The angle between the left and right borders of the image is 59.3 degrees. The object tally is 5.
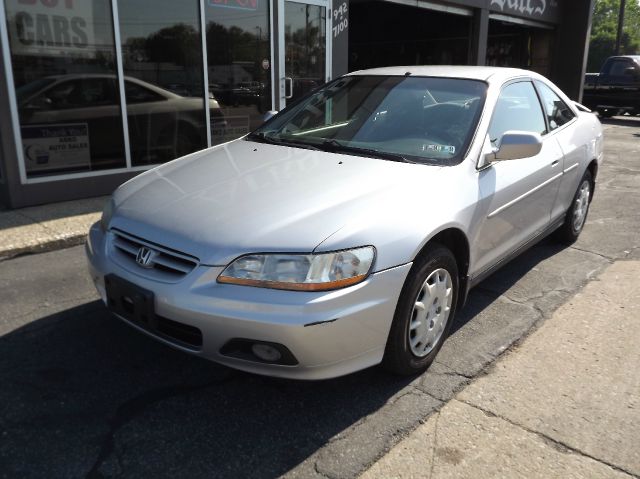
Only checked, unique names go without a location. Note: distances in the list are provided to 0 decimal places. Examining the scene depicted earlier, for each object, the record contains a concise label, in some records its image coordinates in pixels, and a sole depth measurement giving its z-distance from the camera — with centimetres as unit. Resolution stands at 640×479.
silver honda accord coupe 241
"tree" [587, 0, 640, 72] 6419
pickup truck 1767
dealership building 589
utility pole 3058
